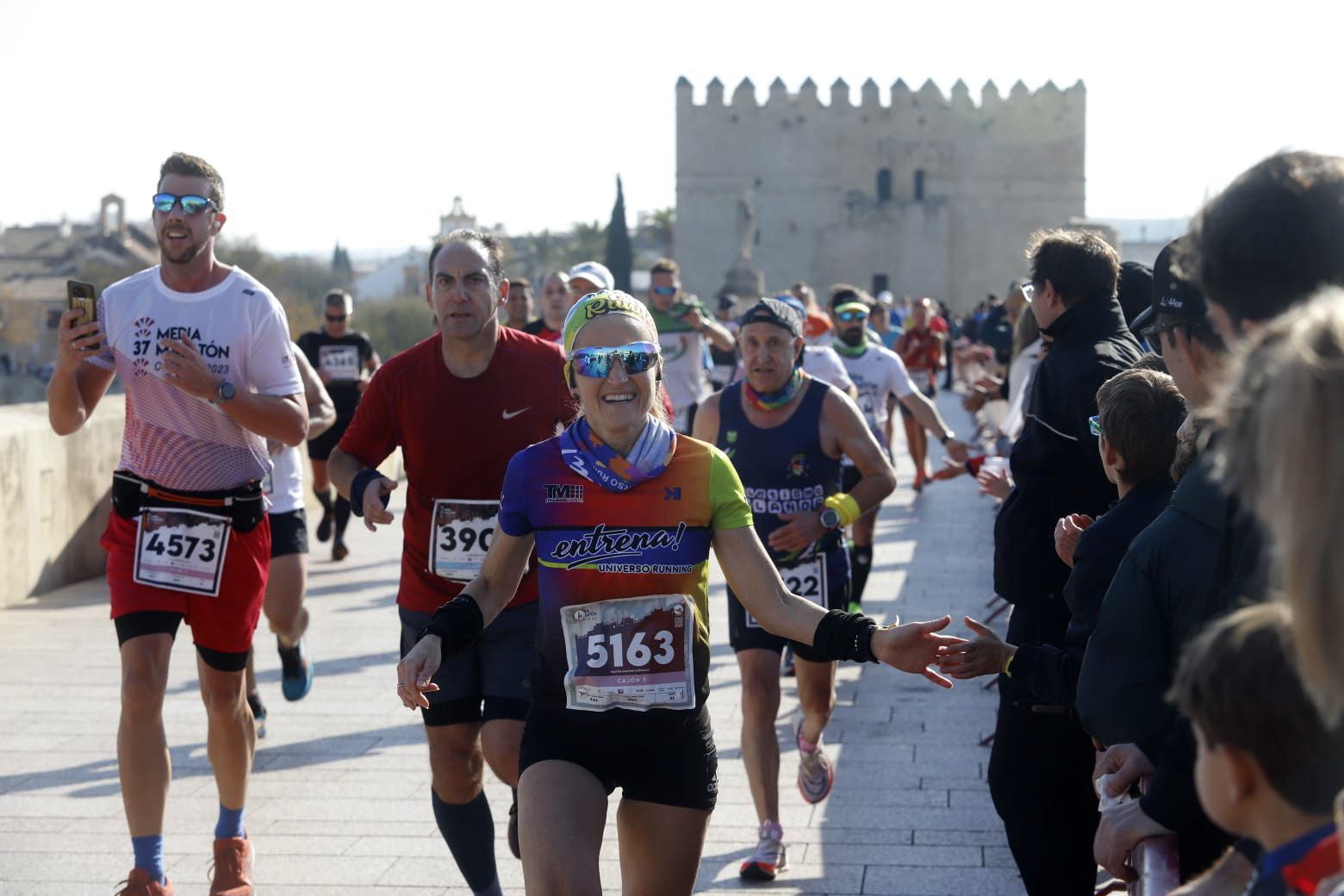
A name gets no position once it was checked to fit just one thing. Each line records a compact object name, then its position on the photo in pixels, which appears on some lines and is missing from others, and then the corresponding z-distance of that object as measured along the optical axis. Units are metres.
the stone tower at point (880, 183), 158.37
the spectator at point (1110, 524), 6.99
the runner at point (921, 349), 37.34
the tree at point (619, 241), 121.62
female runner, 7.49
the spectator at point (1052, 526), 8.65
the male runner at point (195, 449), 10.36
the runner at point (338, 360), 25.16
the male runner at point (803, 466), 12.34
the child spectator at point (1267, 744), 3.78
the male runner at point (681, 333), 24.66
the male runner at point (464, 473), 9.79
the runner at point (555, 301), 20.97
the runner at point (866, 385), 18.75
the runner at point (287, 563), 15.27
